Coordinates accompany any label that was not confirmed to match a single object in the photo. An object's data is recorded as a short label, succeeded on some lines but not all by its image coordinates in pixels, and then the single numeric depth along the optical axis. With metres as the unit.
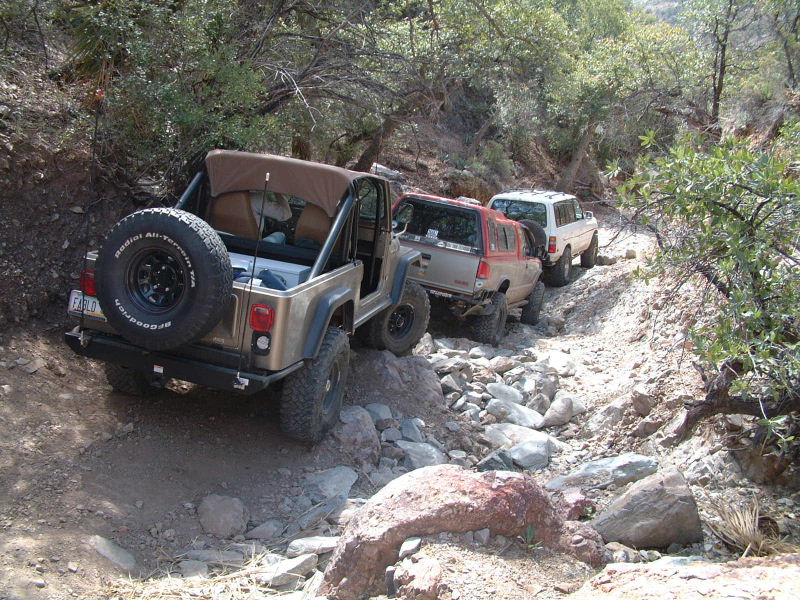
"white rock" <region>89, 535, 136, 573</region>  4.16
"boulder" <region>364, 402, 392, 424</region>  6.73
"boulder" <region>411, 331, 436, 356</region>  8.99
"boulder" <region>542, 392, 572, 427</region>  7.91
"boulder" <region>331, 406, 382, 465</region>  6.01
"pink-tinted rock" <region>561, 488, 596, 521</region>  5.07
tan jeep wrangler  4.75
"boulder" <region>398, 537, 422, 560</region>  3.77
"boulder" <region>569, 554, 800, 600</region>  3.34
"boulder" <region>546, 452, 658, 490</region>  5.90
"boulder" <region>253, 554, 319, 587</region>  4.09
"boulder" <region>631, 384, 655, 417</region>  7.41
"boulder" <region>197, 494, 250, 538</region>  4.75
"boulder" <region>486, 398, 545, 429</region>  7.82
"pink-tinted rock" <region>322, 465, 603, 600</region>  3.81
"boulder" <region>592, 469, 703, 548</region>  4.79
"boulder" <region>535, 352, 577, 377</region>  9.53
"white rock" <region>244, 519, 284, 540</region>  4.77
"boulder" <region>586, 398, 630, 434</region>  7.62
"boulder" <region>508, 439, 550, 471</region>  6.69
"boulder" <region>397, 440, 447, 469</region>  6.25
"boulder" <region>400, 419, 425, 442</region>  6.67
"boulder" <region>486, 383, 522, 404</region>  8.23
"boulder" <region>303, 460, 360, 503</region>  5.31
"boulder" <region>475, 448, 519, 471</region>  6.33
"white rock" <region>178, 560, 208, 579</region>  4.18
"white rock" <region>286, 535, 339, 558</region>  4.36
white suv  14.12
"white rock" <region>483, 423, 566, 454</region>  7.20
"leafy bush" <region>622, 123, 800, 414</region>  4.80
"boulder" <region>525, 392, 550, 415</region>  8.20
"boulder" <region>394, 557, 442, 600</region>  3.46
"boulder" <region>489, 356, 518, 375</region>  9.10
